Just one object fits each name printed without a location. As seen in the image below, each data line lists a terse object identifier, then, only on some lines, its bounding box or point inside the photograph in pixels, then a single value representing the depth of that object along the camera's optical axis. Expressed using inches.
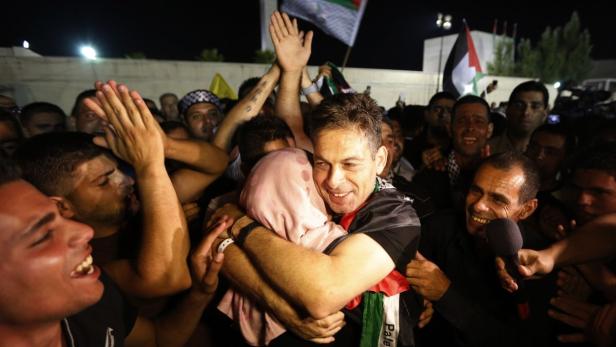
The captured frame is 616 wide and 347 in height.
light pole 787.4
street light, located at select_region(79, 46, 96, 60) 971.1
